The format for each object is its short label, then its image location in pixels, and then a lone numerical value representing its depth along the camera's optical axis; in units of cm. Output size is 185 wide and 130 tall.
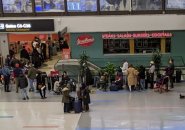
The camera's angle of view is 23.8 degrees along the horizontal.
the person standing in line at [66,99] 1896
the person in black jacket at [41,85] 2193
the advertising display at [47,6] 2850
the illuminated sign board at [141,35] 2820
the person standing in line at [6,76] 2378
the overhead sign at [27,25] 2817
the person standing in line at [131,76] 2292
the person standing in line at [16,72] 2333
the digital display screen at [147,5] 2816
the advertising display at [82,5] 2822
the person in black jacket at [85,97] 1921
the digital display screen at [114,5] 2816
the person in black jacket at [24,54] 2933
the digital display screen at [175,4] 2808
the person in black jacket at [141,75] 2327
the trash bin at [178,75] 2470
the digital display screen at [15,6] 2870
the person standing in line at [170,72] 2355
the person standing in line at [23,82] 2167
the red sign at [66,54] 2830
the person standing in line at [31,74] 2337
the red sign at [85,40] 2841
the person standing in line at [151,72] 2352
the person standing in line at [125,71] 2392
